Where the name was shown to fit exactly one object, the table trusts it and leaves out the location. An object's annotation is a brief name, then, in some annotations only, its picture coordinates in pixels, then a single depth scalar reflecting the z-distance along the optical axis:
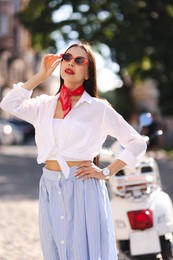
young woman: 3.82
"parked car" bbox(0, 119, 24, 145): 30.81
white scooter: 5.59
